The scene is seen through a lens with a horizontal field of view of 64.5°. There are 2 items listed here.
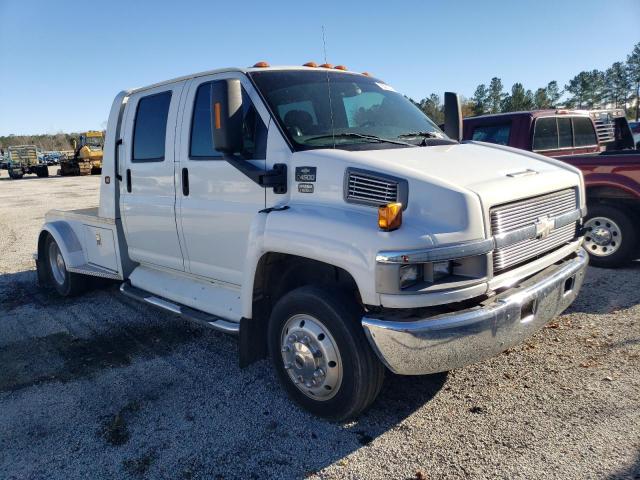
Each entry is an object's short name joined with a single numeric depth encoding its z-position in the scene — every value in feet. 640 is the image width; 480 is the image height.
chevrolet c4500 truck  9.24
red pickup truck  20.17
